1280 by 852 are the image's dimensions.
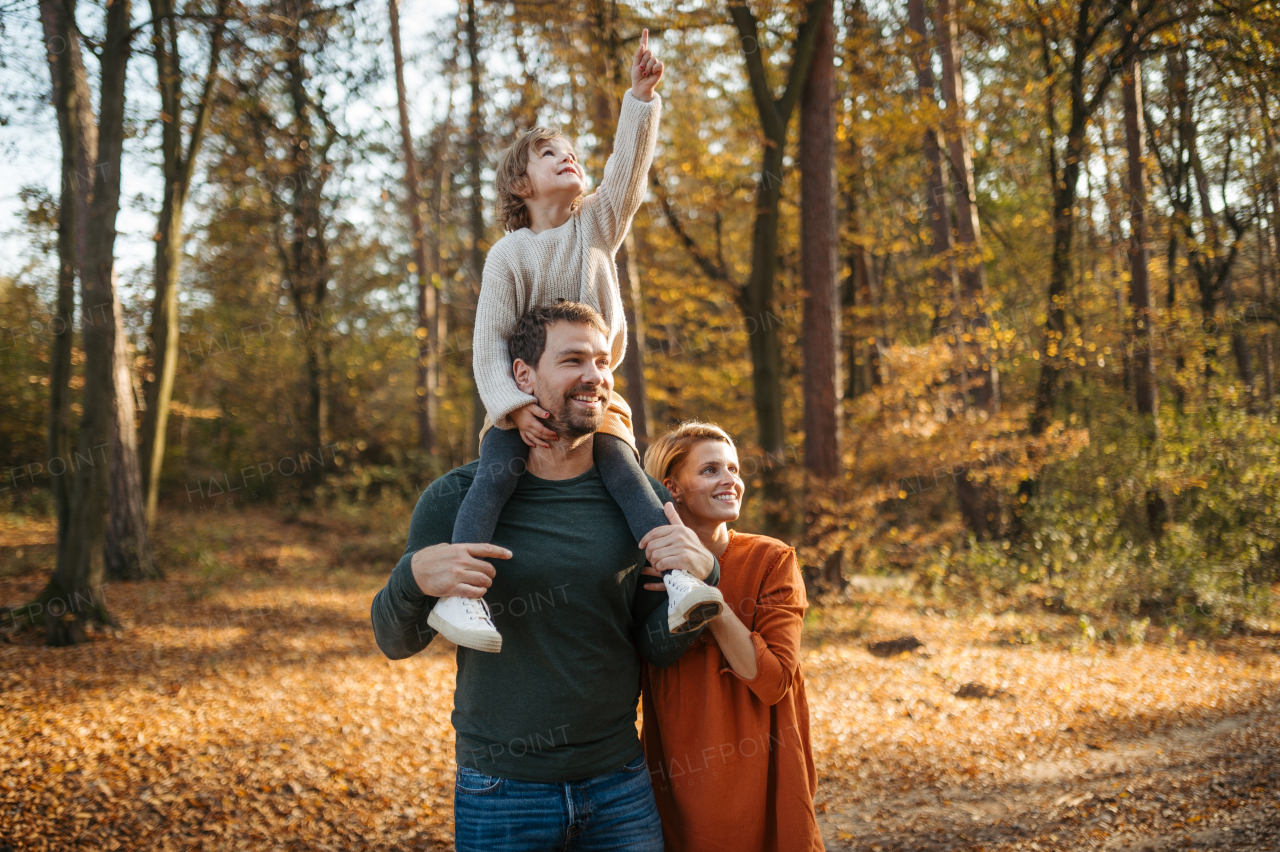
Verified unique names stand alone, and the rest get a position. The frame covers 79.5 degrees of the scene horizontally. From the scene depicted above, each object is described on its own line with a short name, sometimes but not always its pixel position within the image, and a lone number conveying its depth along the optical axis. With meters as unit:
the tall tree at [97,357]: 6.49
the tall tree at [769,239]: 8.67
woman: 2.03
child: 1.96
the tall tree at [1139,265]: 11.81
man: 1.83
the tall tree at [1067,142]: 11.17
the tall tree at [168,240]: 9.53
